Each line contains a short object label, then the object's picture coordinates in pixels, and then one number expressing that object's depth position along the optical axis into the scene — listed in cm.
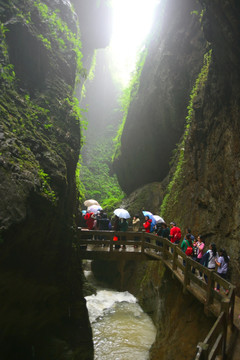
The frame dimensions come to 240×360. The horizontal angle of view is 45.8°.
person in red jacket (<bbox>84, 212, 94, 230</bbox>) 1486
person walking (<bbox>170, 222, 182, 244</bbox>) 1246
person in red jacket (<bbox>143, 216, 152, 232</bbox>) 1459
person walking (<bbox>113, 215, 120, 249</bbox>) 1439
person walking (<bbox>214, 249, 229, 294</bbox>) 862
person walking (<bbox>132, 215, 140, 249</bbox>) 1467
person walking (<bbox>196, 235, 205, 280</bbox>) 1048
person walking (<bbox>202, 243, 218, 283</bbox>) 920
